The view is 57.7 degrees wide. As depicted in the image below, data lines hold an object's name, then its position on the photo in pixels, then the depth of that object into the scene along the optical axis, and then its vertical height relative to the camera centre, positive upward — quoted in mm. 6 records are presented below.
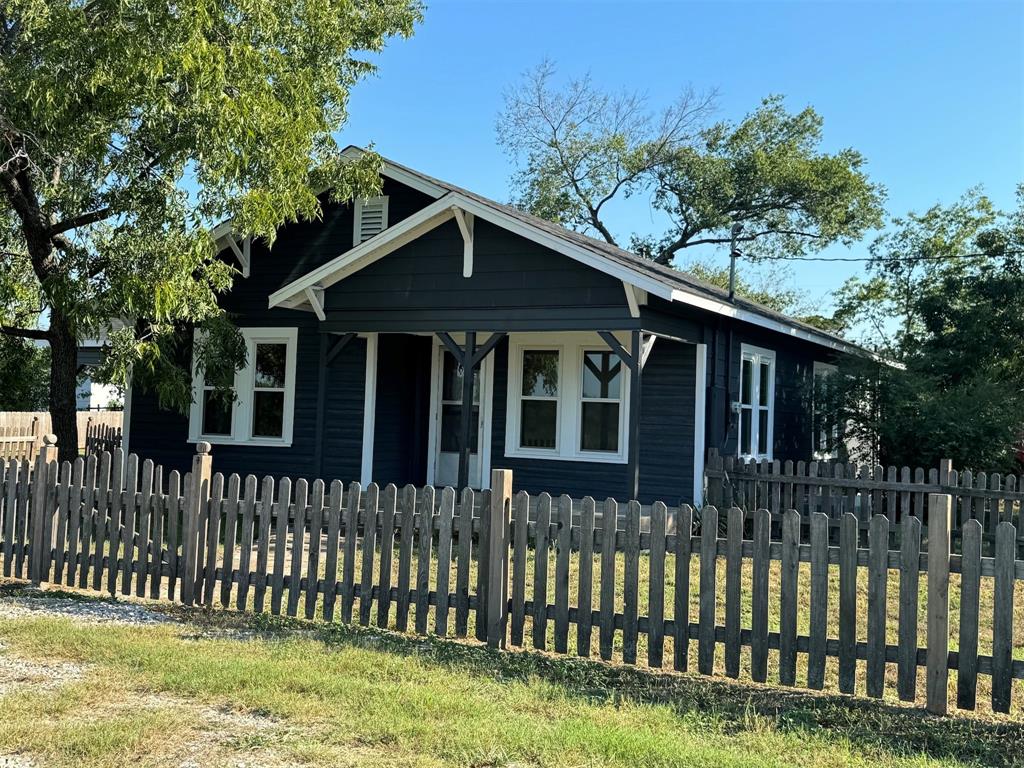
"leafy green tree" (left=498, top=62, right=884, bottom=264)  38406 +11976
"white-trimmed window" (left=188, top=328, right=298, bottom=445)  15352 +634
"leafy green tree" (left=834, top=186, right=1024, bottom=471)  15398 +2403
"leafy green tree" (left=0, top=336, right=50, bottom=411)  14953 +961
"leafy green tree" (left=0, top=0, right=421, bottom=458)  10836 +3464
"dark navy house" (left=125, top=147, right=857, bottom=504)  12211 +1287
